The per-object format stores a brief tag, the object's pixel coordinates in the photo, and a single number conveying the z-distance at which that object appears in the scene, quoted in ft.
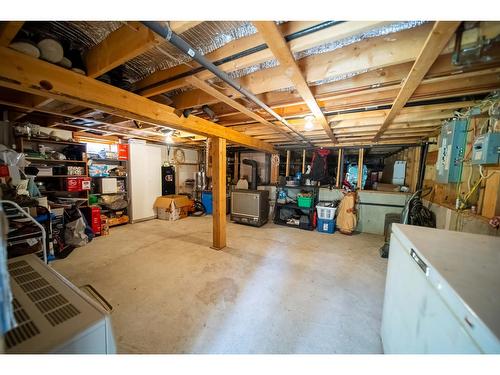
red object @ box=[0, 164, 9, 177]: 7.52
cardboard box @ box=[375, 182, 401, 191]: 14.50
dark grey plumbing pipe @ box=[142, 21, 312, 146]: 2.91
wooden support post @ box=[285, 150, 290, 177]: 17.61
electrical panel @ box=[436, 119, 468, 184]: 6.91
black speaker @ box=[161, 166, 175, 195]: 18.01
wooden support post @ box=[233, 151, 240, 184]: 20.66
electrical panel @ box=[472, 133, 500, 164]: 5.30
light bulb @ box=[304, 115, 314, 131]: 8.24
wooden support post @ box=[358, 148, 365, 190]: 14.93
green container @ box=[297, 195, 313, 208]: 14.83
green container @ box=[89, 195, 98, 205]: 12.85
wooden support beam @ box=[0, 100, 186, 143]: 6.94
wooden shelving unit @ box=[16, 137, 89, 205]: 10.57
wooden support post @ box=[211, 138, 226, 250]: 9.88
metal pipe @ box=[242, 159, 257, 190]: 19.03
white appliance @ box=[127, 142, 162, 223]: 15.33
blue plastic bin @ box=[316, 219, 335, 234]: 13.91
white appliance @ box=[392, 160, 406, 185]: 15.08
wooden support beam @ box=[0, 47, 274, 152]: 3.87
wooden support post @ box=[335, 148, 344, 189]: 15.67
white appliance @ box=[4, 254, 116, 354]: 1.81
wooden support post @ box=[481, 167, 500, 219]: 5.33
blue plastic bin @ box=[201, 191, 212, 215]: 19.10
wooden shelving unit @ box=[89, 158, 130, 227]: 13.76
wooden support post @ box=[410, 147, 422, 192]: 12.74
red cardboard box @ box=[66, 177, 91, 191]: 11.50
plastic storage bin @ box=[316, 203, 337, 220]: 13.78
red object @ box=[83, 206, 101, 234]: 12.18
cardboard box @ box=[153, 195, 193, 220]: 16.56
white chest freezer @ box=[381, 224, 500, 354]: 1.97
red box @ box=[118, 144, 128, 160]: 14.52
